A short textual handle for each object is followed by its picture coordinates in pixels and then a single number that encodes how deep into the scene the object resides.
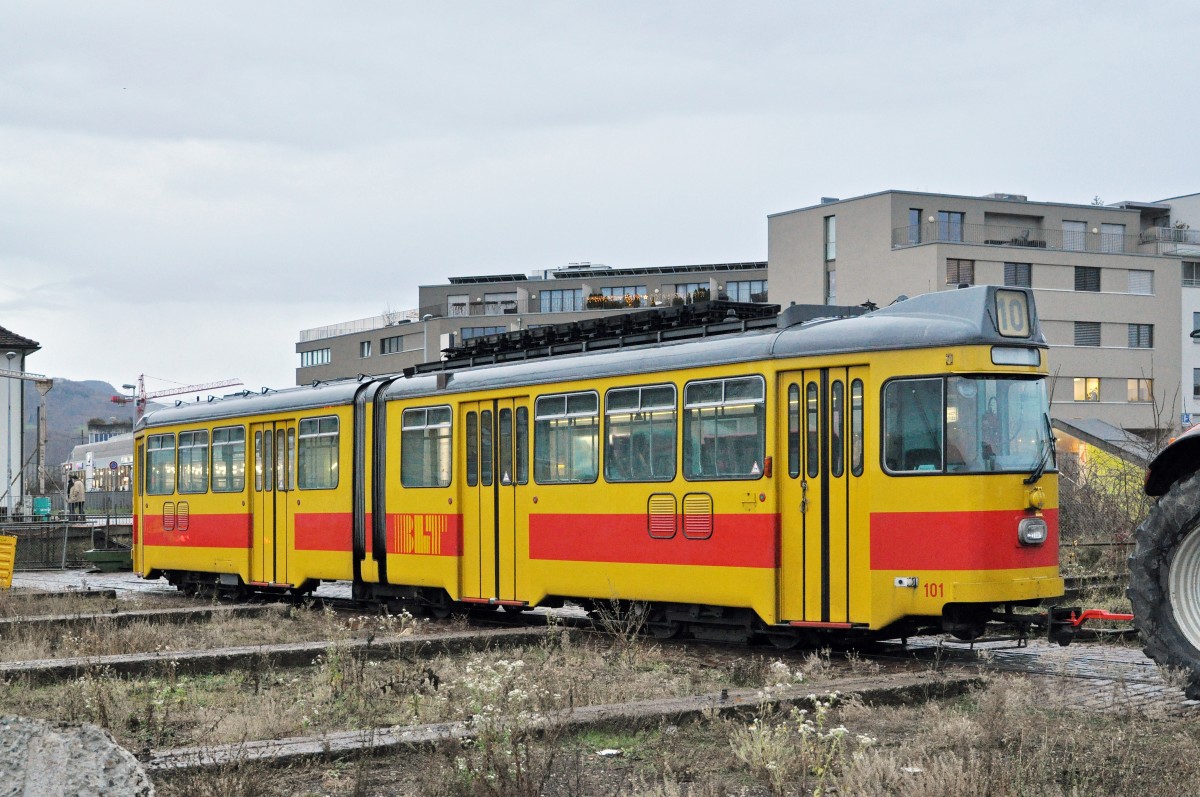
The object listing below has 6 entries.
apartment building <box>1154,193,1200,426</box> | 81.56
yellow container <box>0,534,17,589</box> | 23.22
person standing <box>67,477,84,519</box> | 54.12
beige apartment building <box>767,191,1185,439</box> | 73.94
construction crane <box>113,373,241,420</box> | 181.89
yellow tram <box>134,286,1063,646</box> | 12.41
